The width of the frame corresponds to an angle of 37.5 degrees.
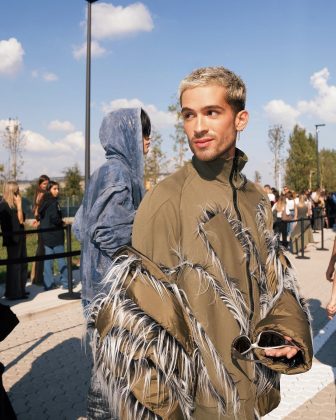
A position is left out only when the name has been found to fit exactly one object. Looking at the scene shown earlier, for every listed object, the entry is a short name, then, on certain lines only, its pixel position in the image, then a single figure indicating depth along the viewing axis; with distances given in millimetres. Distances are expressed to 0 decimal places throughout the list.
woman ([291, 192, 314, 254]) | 14156
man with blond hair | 1406
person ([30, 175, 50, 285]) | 8938
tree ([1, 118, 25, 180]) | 42969
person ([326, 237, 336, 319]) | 3607
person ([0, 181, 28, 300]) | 8031
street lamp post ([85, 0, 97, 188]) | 9461
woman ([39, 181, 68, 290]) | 8812
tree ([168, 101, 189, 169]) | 28297
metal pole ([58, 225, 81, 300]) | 8028
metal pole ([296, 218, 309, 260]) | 12867
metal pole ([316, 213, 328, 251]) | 15038
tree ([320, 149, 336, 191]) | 71938
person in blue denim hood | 2621
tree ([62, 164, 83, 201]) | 49219
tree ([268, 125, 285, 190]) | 49625
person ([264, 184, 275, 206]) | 18053
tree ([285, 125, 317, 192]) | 51688
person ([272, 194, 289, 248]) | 15709
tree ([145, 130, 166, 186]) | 31672
